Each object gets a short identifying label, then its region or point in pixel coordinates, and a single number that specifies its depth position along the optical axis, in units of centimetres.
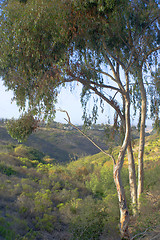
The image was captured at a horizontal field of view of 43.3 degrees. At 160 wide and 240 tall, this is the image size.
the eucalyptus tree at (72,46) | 650
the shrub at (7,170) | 1409
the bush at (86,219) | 692
